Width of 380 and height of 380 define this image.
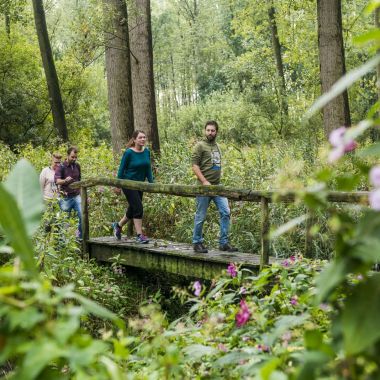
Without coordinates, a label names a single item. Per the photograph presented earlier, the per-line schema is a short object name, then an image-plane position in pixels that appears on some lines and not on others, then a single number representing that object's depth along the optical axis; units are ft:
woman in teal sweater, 26.37
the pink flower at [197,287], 9.93
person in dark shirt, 30.91
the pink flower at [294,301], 9.15
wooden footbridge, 20.24
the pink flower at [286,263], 13.99
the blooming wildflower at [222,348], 7.72
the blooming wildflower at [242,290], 9.98
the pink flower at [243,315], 7.61
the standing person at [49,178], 31.76
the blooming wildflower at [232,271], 11.46
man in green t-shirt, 23.15
